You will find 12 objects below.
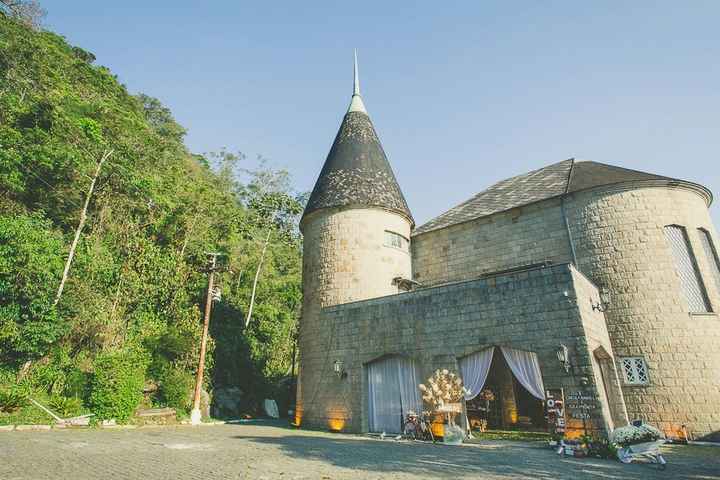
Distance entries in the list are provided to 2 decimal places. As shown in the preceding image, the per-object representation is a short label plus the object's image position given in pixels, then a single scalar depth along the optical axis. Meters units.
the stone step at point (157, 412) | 13.02
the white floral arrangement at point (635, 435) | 6.67
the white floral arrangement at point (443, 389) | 10.07
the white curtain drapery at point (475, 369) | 10.06
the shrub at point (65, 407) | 11.51
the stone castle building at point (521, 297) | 9.85
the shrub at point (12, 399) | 10.76
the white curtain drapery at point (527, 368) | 9.28
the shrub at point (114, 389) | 11.92
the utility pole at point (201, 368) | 13.73
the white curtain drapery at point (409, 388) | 11.07
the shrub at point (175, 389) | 14.38
